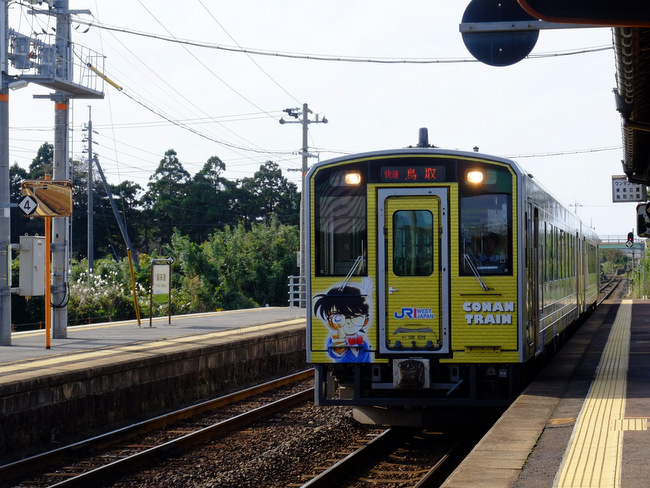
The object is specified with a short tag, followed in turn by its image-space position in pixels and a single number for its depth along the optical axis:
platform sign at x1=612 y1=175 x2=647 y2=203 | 31.12
